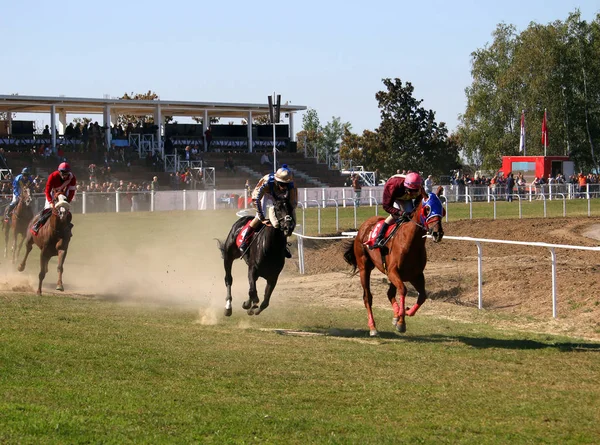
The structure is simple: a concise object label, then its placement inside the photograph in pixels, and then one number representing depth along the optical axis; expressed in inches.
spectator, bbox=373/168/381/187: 2913.4
